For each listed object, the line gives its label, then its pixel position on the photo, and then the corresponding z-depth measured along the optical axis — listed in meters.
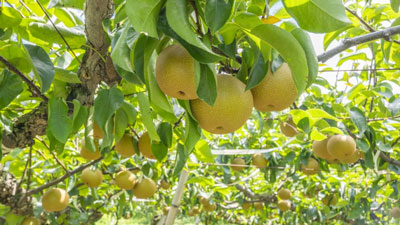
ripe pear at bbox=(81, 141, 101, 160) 1.76
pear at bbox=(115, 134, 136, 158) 1.55
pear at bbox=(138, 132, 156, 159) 1.49
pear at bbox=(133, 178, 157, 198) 2.50
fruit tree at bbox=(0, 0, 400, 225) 0.64
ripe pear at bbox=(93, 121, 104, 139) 1.36
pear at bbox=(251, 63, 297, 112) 0.77
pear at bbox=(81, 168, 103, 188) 2.41
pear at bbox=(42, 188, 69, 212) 2.32
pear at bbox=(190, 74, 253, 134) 0.74
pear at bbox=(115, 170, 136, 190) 2.43
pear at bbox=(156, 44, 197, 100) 0.68
